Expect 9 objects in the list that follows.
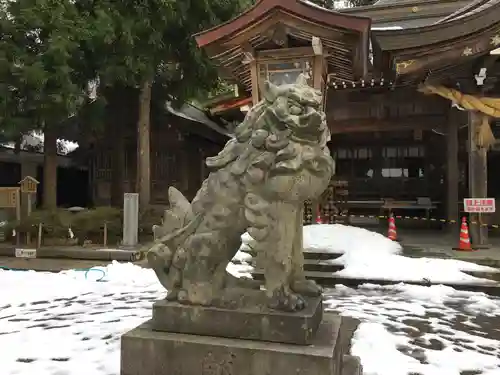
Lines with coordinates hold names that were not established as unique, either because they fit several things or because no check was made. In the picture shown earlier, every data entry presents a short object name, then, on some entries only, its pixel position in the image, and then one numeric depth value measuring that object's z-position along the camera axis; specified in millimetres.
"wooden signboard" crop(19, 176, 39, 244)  11008
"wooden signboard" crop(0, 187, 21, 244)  11320
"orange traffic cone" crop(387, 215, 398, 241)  10238
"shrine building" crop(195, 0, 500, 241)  8156
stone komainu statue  2957
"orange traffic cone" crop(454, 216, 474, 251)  8648
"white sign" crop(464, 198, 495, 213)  8562
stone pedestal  2781
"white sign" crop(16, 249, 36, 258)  10070
